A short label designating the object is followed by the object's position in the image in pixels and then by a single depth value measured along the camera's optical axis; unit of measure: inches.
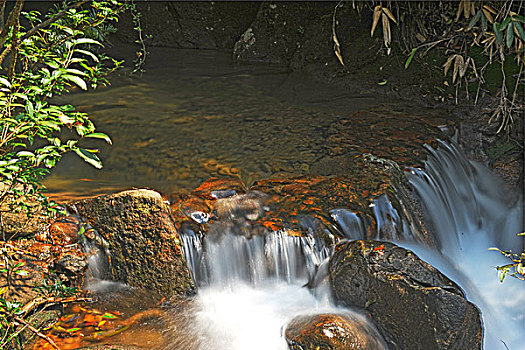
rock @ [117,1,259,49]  335.9
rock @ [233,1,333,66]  296.5
